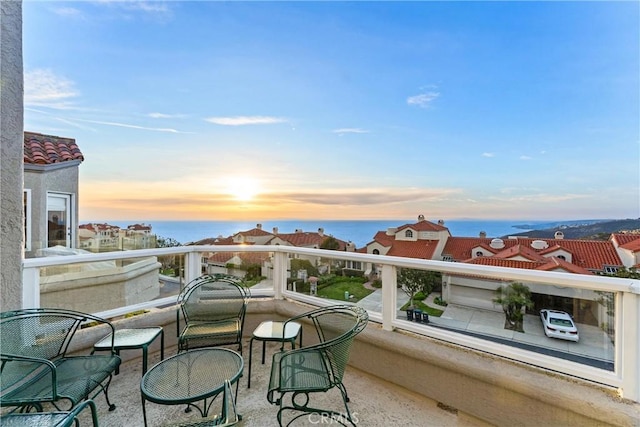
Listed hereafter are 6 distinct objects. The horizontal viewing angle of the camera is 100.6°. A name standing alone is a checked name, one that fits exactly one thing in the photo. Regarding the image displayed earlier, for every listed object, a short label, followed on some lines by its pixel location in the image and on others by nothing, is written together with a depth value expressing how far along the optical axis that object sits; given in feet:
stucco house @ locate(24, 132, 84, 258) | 16.70
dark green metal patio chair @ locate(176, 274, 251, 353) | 8.82
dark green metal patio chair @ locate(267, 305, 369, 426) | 5.88
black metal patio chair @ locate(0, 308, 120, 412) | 5.51
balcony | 5.85
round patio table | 5.31
